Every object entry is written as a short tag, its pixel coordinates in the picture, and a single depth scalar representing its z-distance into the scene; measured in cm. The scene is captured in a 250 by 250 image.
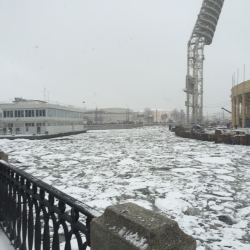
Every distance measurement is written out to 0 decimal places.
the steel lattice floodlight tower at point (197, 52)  5588
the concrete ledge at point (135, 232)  142
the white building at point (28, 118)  3881
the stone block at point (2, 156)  633
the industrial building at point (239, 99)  3538
